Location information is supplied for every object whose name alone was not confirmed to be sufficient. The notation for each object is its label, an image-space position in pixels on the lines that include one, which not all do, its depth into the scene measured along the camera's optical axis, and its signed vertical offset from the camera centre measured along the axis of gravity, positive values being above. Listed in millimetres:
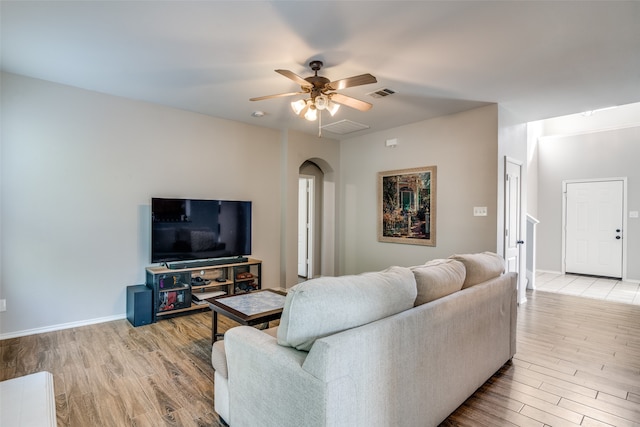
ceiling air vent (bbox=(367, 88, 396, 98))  3543 +1385
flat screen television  3855 -237
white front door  6031 -289
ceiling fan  2545 +1070
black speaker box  3523 -1091
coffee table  2402 -808
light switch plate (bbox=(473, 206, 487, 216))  4066 +25
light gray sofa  1262 -683
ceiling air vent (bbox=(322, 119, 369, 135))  4781 +1366
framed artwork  4637 +98
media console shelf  3758 -954
